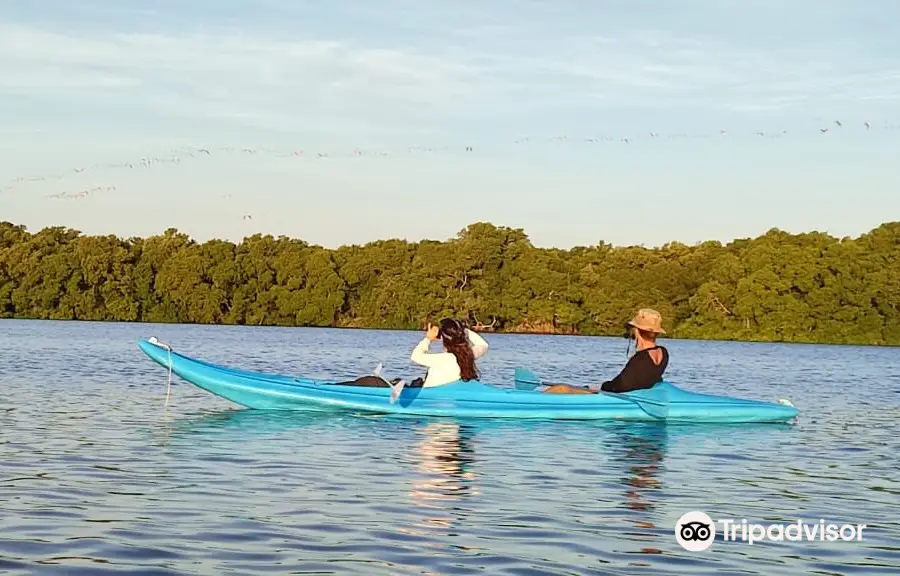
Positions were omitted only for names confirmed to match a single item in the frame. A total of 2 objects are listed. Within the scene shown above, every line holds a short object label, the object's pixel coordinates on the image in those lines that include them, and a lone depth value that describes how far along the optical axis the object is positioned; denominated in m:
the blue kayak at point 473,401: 16.91
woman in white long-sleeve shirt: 16.30
